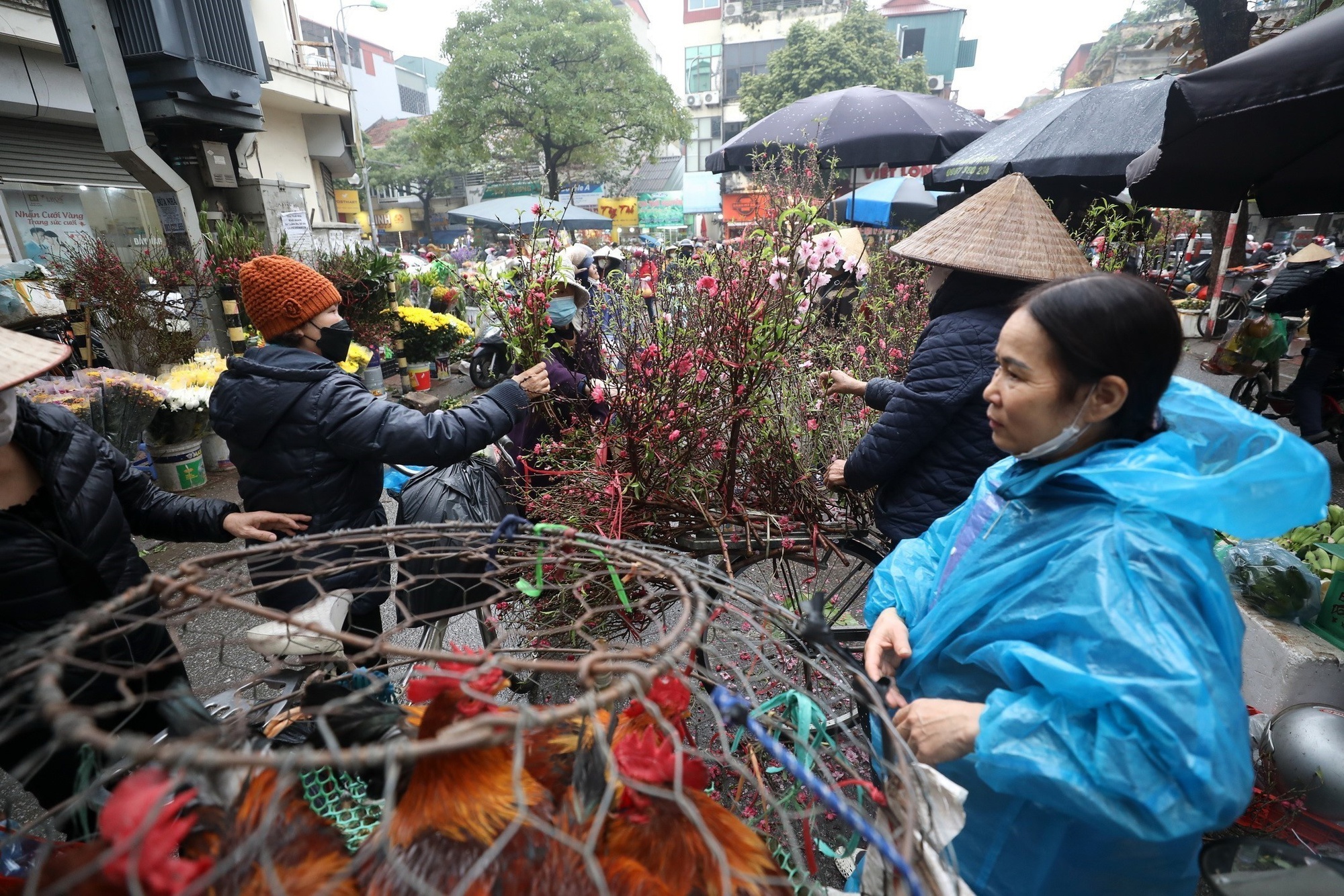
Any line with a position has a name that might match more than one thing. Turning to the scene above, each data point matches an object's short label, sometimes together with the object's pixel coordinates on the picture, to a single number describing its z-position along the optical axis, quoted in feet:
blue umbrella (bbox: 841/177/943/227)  32.86
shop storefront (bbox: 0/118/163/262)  25.14
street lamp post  45.34
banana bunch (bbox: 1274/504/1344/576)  7.90
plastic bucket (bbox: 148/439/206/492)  14.70
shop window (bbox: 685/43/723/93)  124.26
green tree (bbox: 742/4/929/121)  79.25
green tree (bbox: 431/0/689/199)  70.85
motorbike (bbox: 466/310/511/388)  9.76
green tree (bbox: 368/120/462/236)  103.60
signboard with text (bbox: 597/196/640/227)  86.84
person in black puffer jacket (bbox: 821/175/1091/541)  5.70
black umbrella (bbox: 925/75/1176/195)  12.57
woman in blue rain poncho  2.69
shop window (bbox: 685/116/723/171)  124.77
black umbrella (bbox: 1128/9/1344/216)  5.35
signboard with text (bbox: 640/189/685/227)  106.32
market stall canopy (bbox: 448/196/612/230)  50.34
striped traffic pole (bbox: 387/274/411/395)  21.70
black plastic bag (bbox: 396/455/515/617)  6.82
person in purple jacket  7.75
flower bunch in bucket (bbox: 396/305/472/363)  23.30
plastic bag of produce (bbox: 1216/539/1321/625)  7.23
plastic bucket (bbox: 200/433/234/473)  16.71
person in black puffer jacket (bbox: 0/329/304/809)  4.28
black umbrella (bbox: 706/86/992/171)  18.34
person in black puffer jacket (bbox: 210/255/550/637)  5.53
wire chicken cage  2.06
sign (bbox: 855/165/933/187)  35.53
